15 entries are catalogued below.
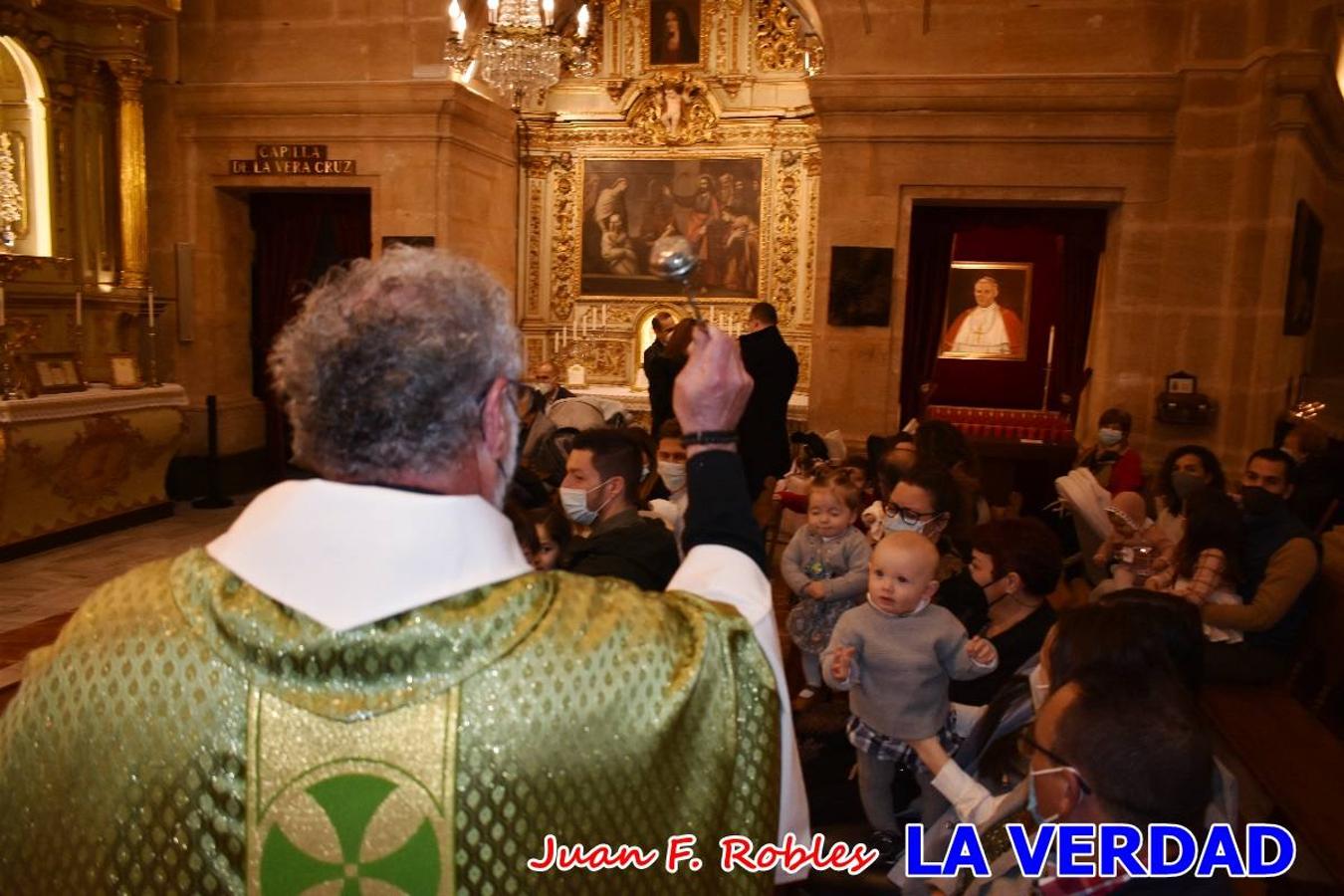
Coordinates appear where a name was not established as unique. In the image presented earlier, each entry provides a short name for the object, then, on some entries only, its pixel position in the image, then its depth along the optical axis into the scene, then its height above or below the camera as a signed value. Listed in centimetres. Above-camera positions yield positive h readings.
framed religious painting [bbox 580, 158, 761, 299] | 1177 +102
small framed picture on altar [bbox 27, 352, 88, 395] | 814 -68
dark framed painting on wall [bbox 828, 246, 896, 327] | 895 +28
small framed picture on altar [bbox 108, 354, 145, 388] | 898 -70
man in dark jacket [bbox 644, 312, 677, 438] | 730 -50
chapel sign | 992 +125
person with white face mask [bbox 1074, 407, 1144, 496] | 668 -85
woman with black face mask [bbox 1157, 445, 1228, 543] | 521 -73
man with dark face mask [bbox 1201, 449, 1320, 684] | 391 -98
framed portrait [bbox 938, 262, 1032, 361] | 1166 +11
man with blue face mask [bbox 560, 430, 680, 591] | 288 -63
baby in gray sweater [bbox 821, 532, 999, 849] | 321 -102
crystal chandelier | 644 +157
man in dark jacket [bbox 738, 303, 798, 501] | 705 -55
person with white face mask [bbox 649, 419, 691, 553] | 428 -74
